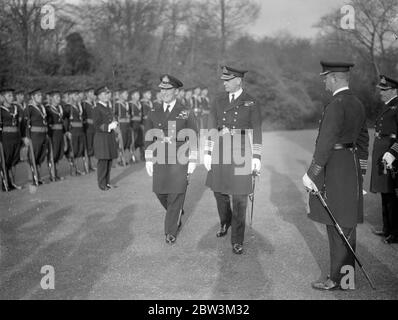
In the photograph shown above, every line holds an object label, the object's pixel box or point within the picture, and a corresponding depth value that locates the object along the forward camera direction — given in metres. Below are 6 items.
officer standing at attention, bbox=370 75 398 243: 5.82
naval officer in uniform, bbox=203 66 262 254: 5.39
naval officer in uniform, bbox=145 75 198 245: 5.87
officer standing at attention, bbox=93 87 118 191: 9.45
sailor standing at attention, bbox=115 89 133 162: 13.12
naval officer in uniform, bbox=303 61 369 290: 4.12
